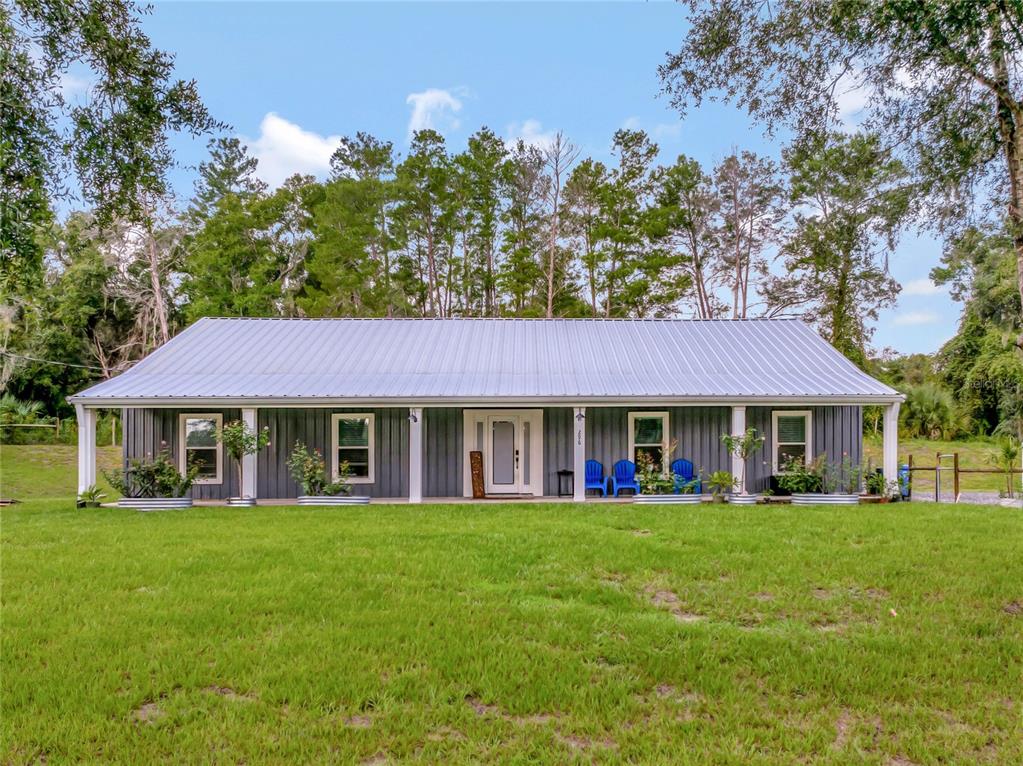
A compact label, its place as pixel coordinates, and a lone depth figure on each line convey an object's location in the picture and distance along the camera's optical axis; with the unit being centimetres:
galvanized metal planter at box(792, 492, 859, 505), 1324
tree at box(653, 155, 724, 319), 2756
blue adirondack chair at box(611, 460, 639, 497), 1441
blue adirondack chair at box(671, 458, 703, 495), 1445
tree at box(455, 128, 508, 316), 2741
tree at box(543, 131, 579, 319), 2670
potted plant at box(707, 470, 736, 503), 1339
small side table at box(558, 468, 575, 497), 1477
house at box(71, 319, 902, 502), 1351
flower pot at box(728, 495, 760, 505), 1330
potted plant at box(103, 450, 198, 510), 1342
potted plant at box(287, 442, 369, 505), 1336
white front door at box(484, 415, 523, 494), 1484
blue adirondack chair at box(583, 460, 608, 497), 1457
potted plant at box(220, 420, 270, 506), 1312
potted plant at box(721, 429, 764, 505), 1335
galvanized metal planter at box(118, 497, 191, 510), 1298
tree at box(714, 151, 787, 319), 2739
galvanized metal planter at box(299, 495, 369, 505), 1330
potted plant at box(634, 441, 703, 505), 1351
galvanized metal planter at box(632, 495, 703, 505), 1345
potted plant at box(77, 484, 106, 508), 1326
